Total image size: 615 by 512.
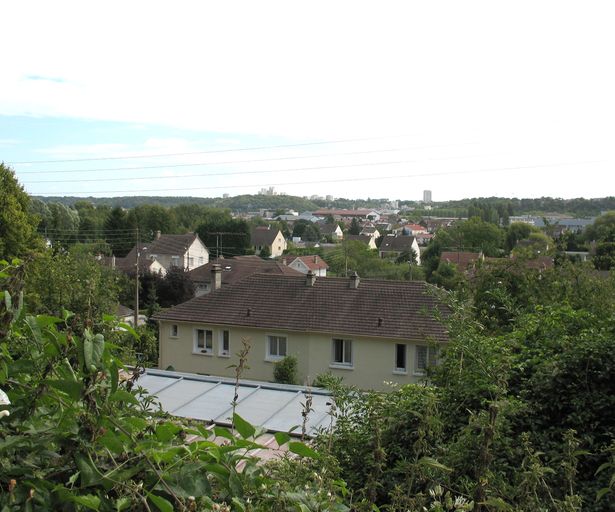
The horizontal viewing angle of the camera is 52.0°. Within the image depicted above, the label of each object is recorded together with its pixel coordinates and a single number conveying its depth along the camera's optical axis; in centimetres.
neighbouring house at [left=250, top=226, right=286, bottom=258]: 10050
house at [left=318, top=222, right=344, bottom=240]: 13912
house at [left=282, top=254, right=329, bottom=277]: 6725
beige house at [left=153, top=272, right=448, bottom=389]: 2289
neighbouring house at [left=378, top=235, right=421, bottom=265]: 9194
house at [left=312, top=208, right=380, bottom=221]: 19344
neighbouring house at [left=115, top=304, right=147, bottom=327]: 3681
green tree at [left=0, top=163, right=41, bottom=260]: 2498
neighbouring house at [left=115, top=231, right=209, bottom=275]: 7038
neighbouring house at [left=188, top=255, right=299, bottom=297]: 4891
